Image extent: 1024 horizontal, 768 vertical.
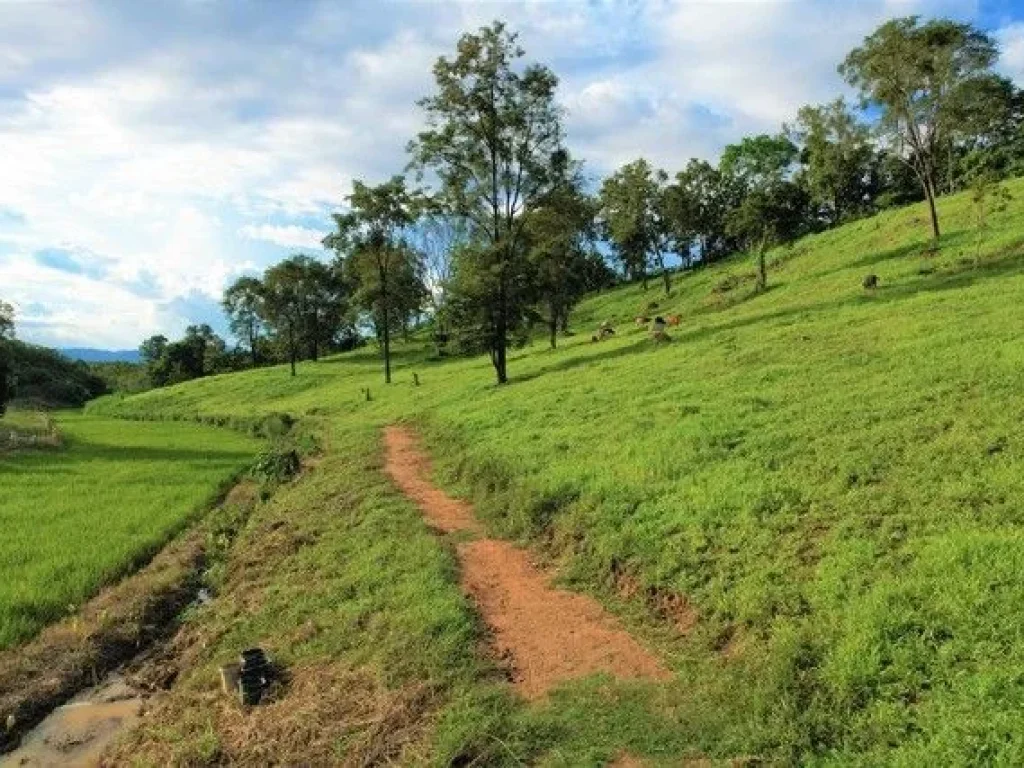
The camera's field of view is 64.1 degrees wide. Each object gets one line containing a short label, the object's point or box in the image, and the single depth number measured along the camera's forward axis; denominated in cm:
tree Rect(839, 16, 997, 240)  3897
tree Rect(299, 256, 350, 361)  8725
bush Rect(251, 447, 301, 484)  2864
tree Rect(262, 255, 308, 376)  8375
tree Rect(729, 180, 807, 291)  6469
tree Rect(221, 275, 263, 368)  8538
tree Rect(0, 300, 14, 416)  4925
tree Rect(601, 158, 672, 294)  8288
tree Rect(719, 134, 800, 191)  9706
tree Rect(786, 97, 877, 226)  5168
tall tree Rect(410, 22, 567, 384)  3681
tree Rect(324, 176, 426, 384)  5556
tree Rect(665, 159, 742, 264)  8138
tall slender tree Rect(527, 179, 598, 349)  3916
